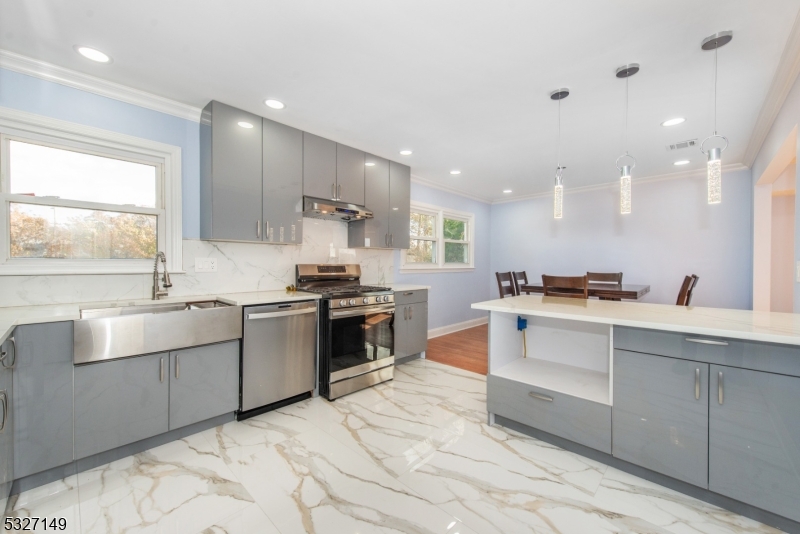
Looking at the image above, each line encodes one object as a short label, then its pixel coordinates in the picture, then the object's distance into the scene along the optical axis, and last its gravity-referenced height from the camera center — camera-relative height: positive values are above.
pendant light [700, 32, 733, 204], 1.72 +0.55
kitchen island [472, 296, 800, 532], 1.40 -0.74
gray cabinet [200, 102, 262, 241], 2.51 +0.74
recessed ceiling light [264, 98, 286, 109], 2.54 +1.29
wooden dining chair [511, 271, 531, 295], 4.75 -0.17
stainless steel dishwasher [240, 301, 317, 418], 2.40 -0.70
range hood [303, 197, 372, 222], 3.01 +0.55
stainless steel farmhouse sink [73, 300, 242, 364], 1.79 -0.40
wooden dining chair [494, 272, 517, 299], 4.35 -0.30
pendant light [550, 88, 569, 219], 2.27 +0.54
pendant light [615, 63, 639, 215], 2.02 +0.54
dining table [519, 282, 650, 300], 3.51 -0.29
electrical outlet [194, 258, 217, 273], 2.70 +0.00
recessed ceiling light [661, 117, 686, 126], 2.79 +1.28
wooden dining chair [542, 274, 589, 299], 3.13 -0.20
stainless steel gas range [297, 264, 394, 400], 2.78 -0.63
